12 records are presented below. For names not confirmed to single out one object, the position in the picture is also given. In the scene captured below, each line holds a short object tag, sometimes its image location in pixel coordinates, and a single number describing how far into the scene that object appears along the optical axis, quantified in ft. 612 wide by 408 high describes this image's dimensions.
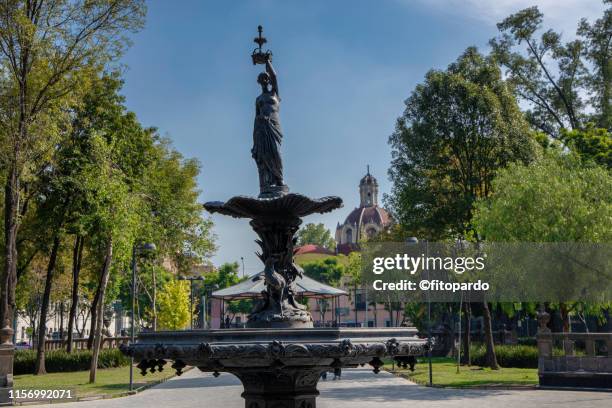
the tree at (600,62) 128.57
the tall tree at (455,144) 110.73
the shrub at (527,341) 142.20
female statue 32.78
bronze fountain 22.25
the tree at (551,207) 78.48
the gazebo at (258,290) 91.56
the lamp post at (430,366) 81.31
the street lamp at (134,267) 77.91
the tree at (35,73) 81.66
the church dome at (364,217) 476.54
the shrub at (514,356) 106.11
